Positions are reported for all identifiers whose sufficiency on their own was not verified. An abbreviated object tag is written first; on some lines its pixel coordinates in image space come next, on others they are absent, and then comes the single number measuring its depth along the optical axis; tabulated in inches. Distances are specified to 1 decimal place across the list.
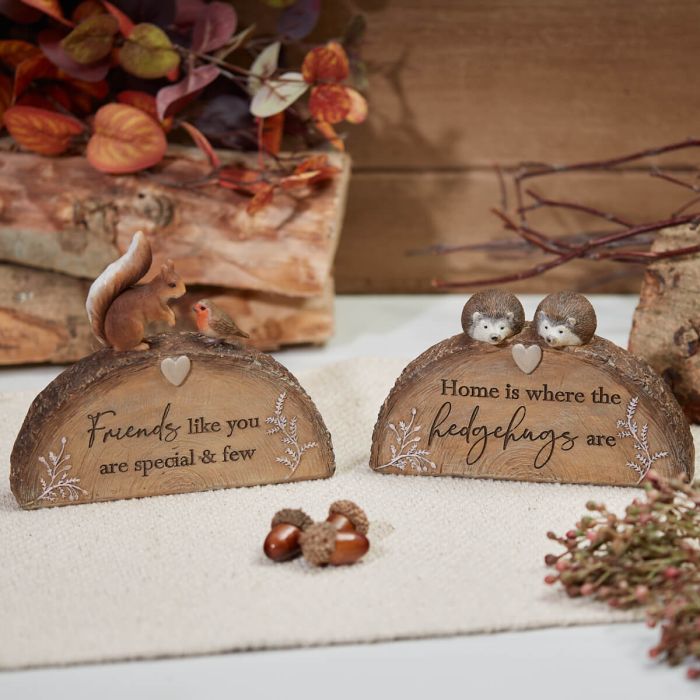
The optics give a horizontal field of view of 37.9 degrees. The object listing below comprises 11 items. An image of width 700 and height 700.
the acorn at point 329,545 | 35.1
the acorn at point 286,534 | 35.7
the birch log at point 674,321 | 47.3
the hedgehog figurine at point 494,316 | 39.3
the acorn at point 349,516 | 36.6
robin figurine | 39.6
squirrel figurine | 37.8
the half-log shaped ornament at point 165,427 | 39.1
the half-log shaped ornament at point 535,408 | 39.8
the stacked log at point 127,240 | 55.3
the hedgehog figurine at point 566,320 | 39.2
